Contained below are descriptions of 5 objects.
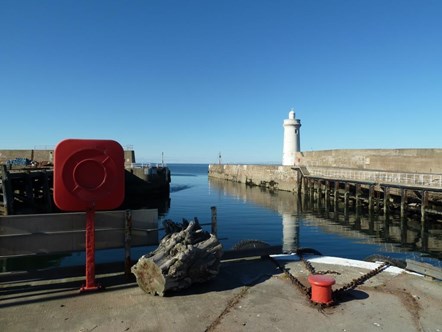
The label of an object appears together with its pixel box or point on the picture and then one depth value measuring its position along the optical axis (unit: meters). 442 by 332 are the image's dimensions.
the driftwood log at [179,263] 5.26
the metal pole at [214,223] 6.90
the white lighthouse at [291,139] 52.06
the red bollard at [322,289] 5.06
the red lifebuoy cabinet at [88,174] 5.25
